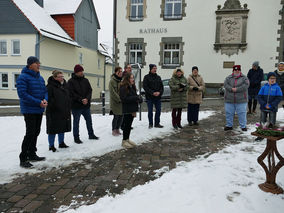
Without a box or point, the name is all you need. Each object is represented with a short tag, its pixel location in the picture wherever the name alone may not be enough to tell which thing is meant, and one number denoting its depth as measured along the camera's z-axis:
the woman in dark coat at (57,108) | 4.90
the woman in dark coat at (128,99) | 5.18
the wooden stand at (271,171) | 3.18
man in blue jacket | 4.23
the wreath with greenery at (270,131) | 3.14
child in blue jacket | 5.86
